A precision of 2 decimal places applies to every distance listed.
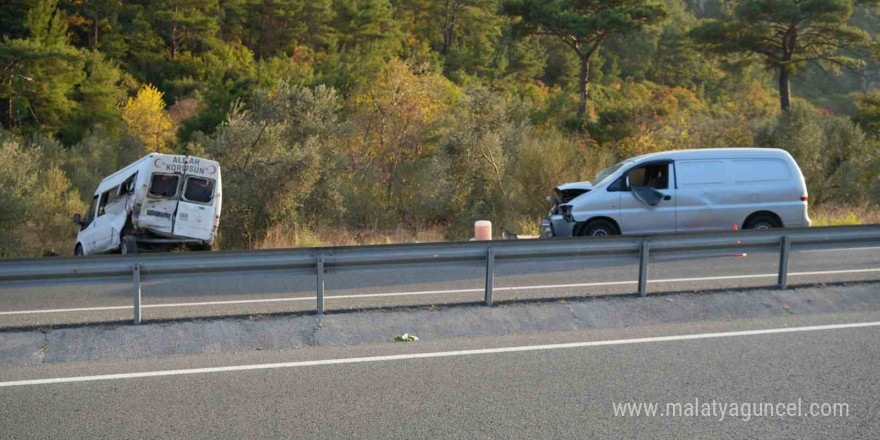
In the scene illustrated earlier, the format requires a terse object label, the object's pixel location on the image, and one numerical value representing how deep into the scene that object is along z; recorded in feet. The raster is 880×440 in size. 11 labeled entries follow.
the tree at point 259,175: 64.59
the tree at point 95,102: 158.53
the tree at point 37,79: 146.72
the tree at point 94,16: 192.13
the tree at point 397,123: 121.18
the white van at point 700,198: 48.11
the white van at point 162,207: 51.19
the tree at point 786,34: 124.88
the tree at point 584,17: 136.46
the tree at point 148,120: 166.50
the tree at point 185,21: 191.52
